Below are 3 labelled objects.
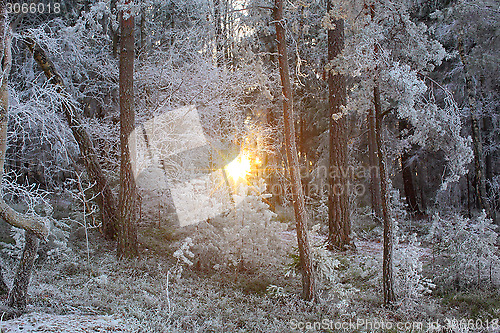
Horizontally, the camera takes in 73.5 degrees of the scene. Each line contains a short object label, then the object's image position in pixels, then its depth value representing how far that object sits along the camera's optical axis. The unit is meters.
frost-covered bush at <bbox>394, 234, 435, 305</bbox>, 6.16
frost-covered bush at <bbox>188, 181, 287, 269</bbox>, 7.69
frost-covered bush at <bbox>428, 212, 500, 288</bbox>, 6.52
